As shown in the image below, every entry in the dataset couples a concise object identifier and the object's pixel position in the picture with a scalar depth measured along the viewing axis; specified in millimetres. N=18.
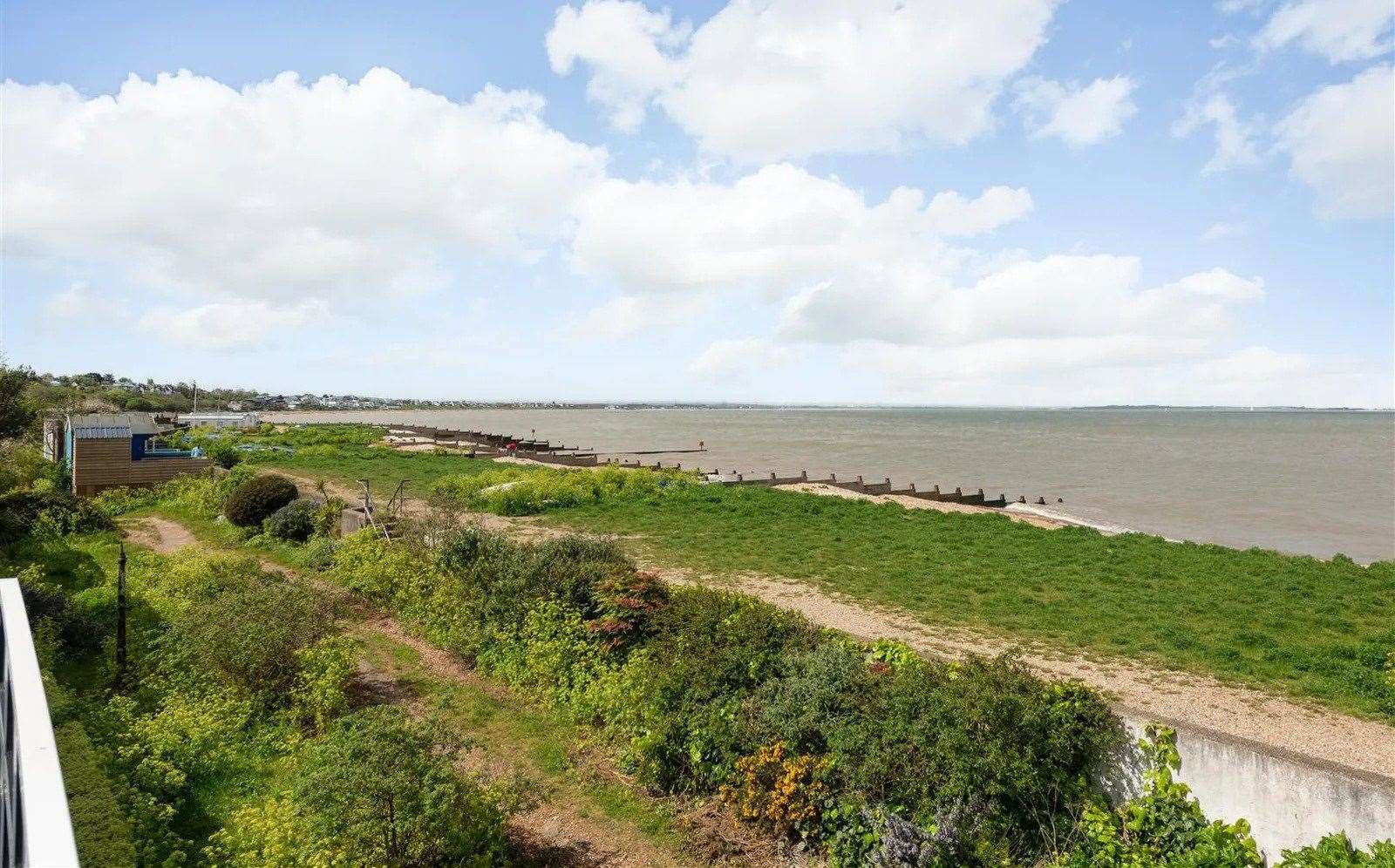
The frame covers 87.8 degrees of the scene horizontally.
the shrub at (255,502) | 20094
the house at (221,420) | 57312
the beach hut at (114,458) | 25875
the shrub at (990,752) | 6332
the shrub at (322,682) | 8976
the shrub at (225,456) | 30969
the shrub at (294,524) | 19109
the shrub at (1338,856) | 5039
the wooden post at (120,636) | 9438
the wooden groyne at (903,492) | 30766
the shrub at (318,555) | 16359
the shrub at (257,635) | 9227
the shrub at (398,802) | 5836
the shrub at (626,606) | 9703
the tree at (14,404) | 22828
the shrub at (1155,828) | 5973
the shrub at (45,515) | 17438
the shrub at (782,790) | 6984
